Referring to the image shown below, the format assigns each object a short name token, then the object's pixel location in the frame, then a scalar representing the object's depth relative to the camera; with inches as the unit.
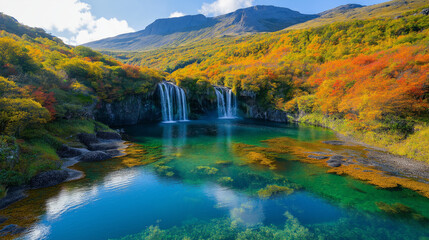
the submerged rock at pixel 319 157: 621.6
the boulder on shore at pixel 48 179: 397.9
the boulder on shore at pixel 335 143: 789.2
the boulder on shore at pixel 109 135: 807.5
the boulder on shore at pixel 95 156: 568.1
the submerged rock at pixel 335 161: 547.7
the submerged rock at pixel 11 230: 256.0
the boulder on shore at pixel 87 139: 697.0
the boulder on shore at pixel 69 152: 570.9
